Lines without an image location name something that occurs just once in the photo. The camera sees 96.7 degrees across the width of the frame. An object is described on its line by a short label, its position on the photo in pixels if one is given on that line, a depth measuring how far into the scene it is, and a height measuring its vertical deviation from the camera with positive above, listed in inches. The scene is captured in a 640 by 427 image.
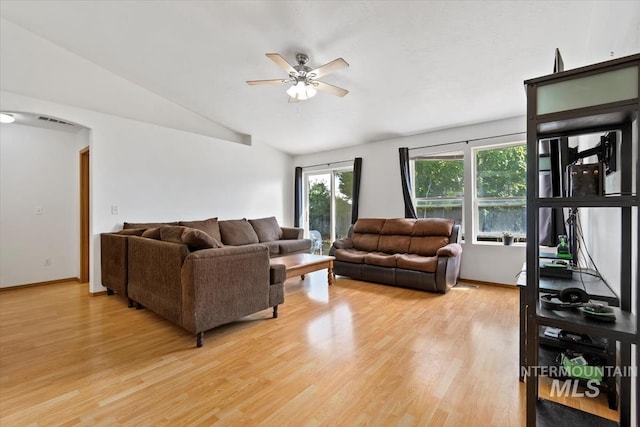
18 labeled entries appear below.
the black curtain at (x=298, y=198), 261.1 +14.6
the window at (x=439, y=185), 180.2 +18.1
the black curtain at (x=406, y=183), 192.5 +20.4
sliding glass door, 240.1 +7.3
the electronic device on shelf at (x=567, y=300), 48.9 -15.9
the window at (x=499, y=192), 159.2 +11.7
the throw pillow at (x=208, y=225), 178.1 -7.0
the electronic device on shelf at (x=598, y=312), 43.4 -15.9
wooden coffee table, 136.7 -25.5
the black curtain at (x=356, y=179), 219.5 +26.5
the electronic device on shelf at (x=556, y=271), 73.6 -15.5
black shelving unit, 39.2 +5.0
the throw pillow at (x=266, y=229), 216.4 -11.4
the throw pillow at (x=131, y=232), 139.5 -8.4
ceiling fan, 115.1 +55.6
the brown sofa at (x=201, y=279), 89.3 -22.5
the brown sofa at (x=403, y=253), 146.2 -24.1
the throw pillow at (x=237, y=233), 194.9 -12.9
